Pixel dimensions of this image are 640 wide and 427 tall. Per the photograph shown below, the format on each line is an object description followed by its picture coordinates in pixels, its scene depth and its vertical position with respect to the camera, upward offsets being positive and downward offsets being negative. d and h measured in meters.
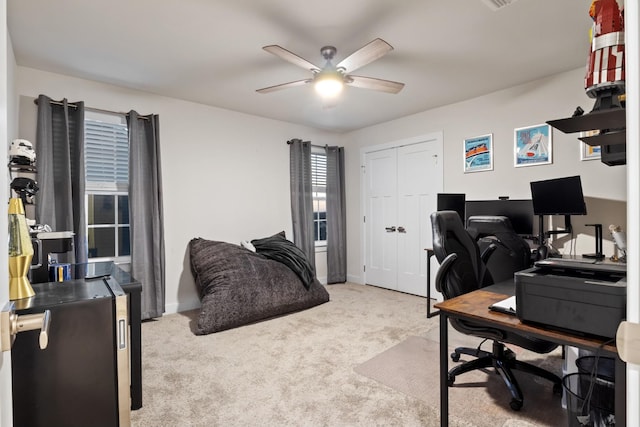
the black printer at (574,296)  1.11 -0.33
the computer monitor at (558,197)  2.80 +0.05
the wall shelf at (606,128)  1.10 +0.28
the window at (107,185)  3.40 +0.27
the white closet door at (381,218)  4.93 -0.18
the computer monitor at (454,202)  3.79 +0.02
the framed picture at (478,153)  3.83 +0.60
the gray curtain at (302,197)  4.87 +0.16
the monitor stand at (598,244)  2.81 -0.37
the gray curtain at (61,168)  2.99 +0.40
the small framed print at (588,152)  3.08 +0.47
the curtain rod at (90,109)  3.07 +1.02
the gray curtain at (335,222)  5.33 -0.25
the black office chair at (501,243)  3.16 -0.38
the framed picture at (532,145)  3.40 +0.61
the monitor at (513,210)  3.29 -0.07
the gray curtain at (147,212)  3.50 -0.02
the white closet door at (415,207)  4.44 -0.03
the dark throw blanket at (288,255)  4.04 -0.58
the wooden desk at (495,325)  1.08 -0.49
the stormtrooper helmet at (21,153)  2.30 +0.41
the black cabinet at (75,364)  1.21 -0.59
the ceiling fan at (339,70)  2.27 +1.06
